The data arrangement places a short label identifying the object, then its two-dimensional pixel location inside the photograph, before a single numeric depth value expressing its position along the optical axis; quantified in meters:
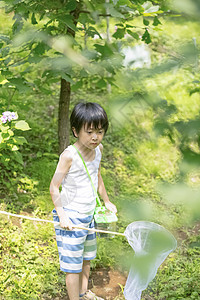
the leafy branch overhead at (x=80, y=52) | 1.97
